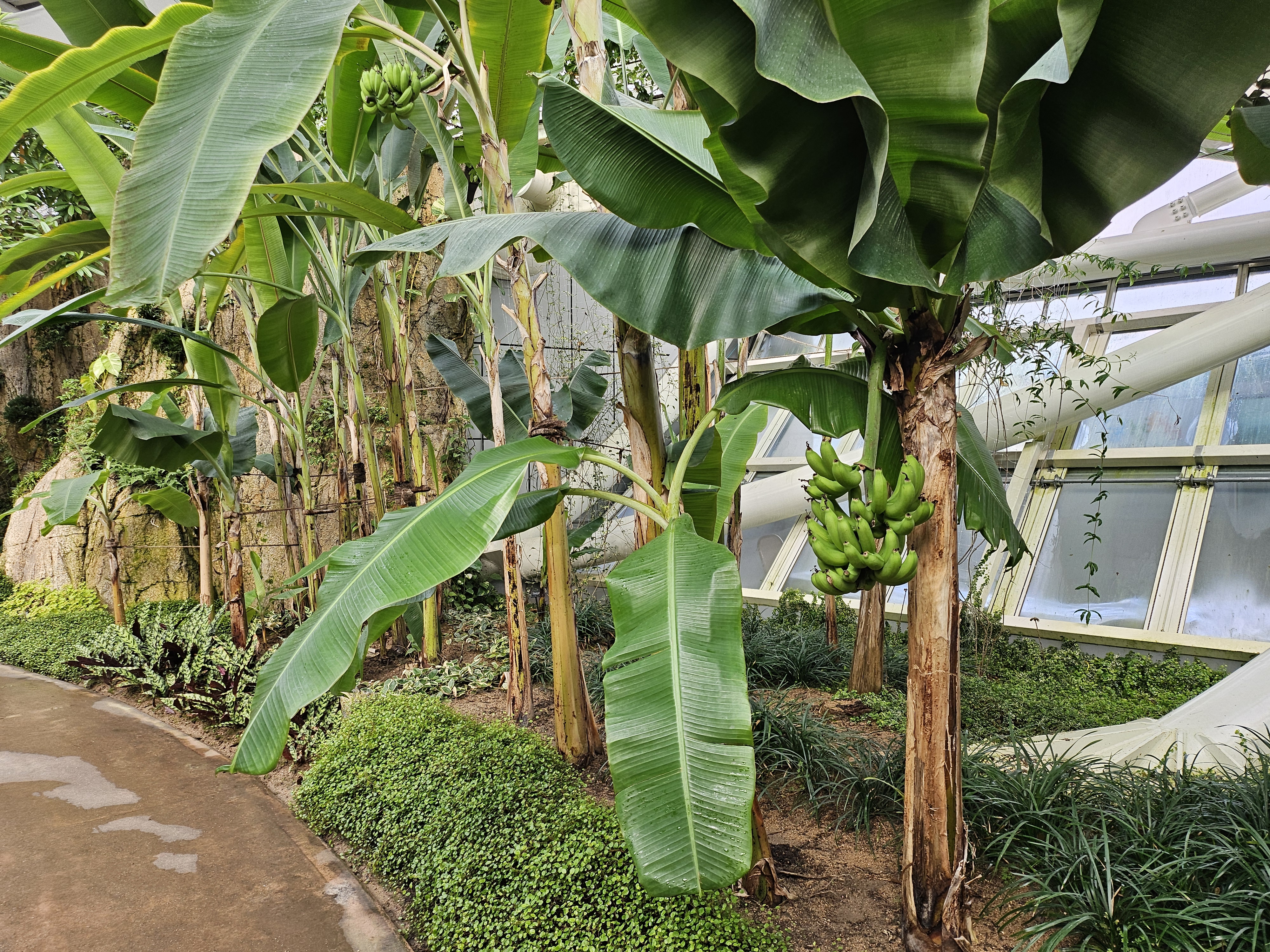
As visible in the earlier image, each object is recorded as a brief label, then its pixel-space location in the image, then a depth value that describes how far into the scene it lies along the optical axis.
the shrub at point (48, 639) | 6.45
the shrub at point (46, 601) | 8.09
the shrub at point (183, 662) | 4.88
